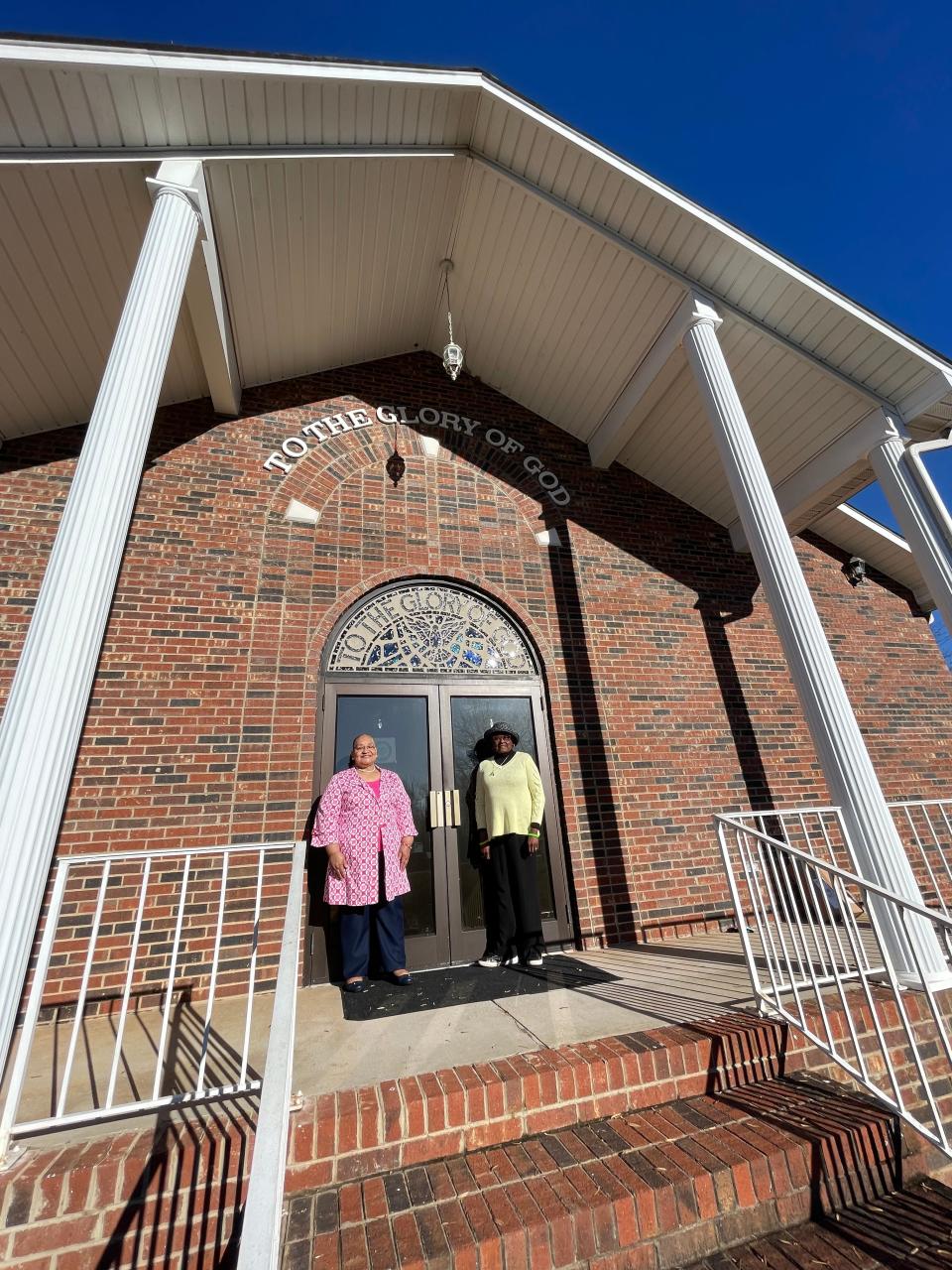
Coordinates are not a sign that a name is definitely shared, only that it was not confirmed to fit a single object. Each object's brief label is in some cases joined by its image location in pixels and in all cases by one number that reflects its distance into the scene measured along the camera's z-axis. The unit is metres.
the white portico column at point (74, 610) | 1.95
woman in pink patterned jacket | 3.42
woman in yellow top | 3.70
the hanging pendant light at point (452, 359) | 4.77
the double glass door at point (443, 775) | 3.97
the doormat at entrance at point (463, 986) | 2.98
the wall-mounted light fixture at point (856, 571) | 6.41
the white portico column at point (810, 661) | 3.08
